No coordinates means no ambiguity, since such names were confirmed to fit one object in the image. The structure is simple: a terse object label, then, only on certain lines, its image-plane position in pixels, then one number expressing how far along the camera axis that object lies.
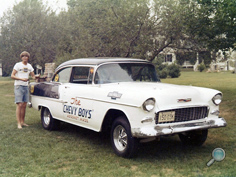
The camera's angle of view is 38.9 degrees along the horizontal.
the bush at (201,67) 42.62
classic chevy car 5.41
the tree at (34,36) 27.06
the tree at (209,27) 12.86
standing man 8.34
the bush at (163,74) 30.69
